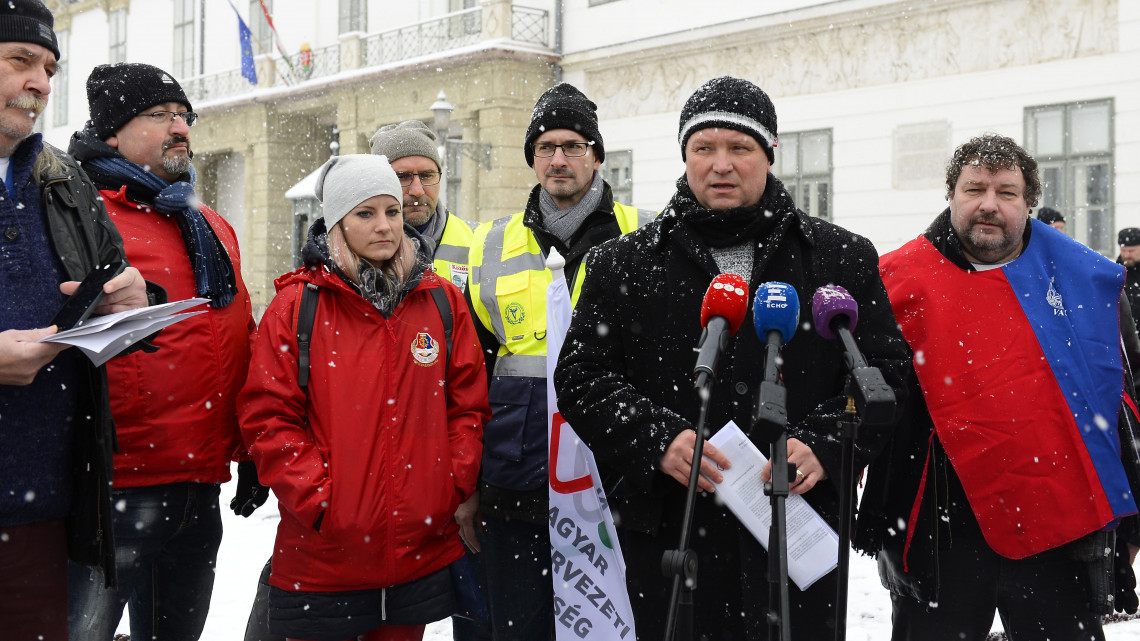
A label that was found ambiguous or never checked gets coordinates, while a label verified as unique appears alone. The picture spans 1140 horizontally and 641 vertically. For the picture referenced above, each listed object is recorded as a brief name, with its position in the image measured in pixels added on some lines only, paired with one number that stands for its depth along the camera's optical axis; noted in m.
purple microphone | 2.22
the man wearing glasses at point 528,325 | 3.53
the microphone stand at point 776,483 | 1.95
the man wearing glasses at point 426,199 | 4.19
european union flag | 22.09
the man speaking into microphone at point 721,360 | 2.64
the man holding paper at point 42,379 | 2.47
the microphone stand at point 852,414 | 1.97
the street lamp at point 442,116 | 13.30
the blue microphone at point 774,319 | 2.08
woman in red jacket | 2.97
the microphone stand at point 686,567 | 1.90
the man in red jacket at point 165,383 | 3.22
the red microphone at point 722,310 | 2.10
